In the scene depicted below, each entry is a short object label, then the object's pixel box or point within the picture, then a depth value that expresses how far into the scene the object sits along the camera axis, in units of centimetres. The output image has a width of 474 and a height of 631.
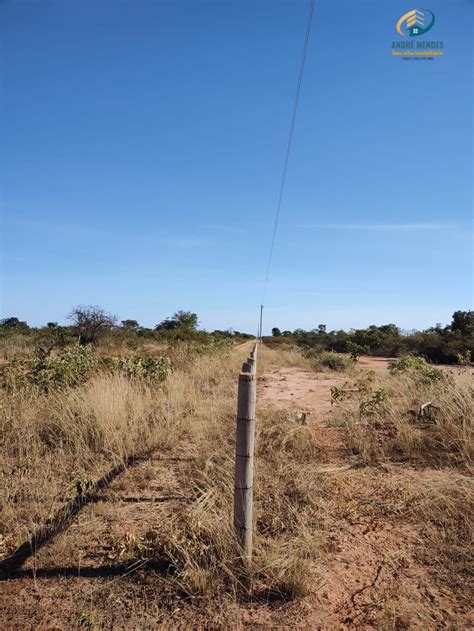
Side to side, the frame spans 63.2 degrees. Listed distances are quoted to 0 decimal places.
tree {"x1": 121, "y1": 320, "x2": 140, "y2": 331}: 4643
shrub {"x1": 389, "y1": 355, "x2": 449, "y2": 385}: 758
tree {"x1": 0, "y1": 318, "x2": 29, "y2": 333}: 2723
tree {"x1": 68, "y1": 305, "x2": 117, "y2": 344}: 2238
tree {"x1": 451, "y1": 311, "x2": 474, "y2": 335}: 2868
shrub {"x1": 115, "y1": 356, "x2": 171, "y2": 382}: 745
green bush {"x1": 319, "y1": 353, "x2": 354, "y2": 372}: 1566
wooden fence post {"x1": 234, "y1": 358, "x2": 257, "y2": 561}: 238
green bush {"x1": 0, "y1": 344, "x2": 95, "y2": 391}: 609
